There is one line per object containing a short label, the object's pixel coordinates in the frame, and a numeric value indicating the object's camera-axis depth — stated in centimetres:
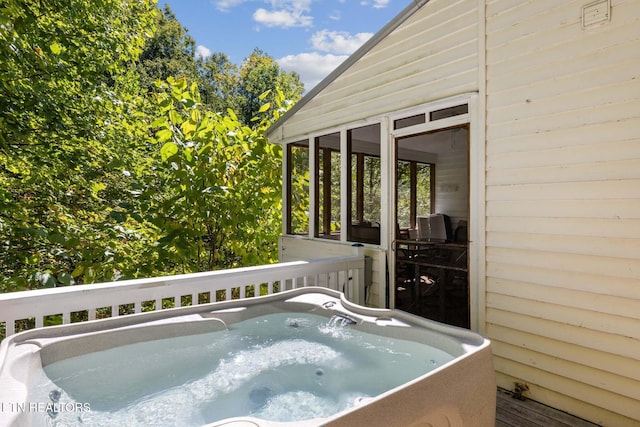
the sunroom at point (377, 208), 357
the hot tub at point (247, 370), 155
